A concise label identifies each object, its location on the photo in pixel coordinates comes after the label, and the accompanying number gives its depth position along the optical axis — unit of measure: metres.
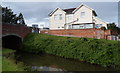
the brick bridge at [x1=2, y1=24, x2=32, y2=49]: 11.58
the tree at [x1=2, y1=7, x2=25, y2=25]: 25.14
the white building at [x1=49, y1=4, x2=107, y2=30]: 15.93
